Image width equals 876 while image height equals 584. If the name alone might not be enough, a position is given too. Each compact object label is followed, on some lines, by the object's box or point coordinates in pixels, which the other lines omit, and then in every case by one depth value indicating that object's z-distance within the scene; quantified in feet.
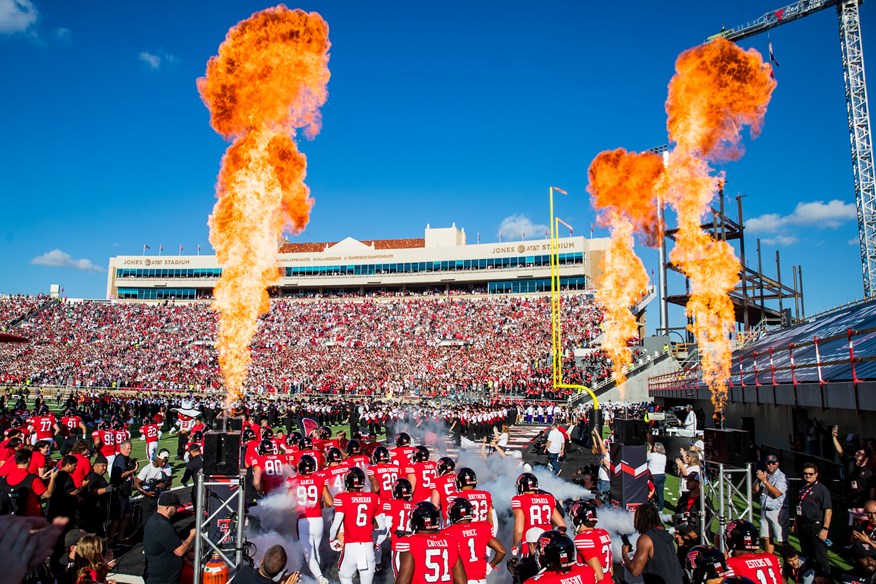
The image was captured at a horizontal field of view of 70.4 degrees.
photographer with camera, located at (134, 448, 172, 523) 27.71
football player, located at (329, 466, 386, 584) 23.85
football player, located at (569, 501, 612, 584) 18.31
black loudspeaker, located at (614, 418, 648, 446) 36.91
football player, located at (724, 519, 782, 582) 15.87
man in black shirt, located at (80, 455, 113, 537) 29.71
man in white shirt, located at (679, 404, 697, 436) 60.39
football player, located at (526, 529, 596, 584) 14.71
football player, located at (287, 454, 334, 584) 27.37
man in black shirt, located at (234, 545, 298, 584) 15.44
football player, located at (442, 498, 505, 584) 18.98
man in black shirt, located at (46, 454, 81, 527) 27.04
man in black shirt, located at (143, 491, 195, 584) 21.22
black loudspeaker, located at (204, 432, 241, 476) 25.64
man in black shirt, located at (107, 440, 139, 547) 32.30
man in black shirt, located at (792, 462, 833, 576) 24.76
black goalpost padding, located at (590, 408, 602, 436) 51.96
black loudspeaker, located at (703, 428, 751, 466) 29.40
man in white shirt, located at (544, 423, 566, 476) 49.11
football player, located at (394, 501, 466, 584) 17.01
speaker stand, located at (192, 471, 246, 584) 23.65
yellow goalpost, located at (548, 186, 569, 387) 105.70
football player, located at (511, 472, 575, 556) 22.80
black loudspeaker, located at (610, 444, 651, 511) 35.01
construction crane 135.03
